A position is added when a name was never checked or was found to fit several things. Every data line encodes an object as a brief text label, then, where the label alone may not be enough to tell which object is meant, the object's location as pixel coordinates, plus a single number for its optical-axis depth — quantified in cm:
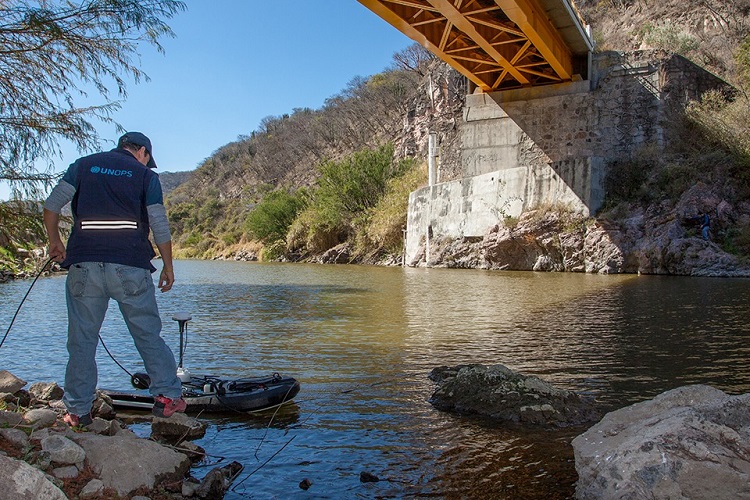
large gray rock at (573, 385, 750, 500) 252
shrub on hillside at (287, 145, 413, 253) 3738
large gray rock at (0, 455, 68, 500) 228
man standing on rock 353
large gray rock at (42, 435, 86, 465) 278
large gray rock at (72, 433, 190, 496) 285
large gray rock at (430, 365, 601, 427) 433
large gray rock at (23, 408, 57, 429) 322
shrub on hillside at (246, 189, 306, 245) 4631
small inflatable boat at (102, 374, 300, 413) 450
